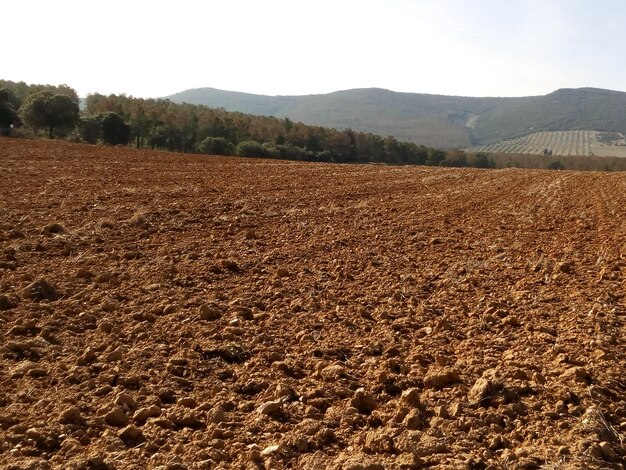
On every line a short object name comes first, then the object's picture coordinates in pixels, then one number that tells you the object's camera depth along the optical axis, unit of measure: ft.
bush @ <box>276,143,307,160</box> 164.96
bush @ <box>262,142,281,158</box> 156.15
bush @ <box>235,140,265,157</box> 151.64
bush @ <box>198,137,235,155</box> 155.12
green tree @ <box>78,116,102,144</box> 146.10
